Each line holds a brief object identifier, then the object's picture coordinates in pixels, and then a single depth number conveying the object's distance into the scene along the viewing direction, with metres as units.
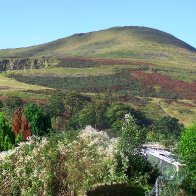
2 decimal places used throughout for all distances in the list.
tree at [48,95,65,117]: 76.81
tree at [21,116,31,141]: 34.30
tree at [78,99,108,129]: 71.26
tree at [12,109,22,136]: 36.41
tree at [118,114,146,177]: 21.23
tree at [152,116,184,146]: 67.32
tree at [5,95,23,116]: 79.17
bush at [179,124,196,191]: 24.42
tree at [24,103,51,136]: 37.69
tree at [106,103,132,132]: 73.88
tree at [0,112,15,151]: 30.38
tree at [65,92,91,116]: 79.88
